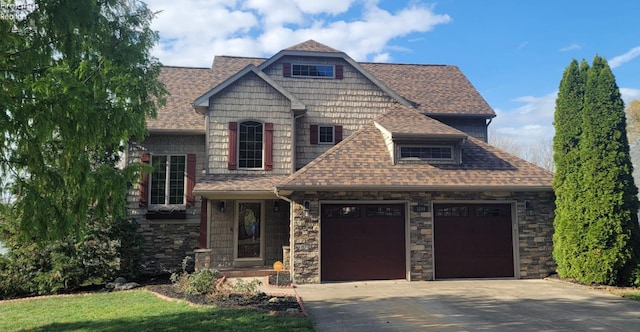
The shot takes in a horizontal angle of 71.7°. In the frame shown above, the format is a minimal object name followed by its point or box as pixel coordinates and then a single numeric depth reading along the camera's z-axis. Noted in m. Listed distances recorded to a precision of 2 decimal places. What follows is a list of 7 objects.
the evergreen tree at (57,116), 5.05
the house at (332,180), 11.91
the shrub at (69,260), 11.67
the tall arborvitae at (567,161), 11.50
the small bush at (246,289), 9.32
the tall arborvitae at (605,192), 10.84
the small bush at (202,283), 9.84
